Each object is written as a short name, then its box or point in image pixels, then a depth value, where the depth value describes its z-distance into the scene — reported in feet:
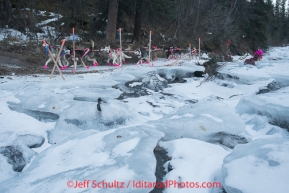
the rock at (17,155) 12.48
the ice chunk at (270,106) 17.15
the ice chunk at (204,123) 15.16
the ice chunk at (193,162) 10.67
